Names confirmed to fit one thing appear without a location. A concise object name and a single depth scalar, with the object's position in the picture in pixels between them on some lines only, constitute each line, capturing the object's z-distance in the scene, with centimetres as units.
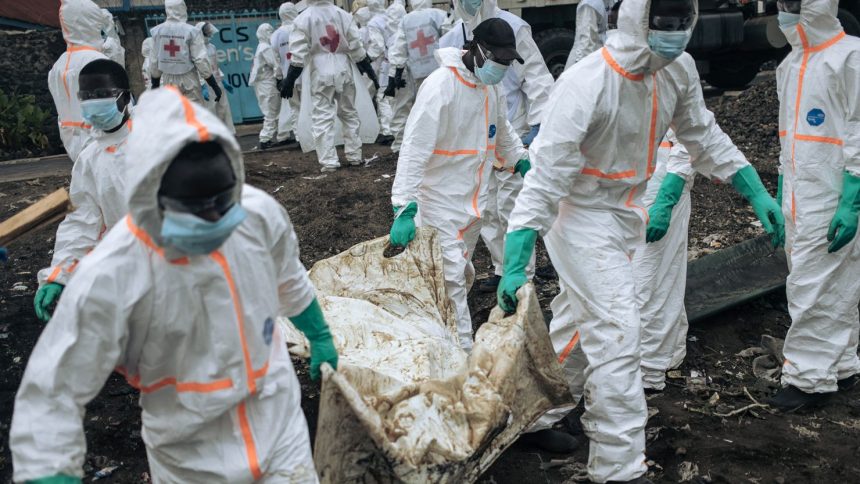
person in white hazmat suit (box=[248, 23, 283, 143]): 1230
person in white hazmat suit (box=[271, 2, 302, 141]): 1161
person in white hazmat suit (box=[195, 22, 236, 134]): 1181
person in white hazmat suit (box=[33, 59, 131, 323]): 379
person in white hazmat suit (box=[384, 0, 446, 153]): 984
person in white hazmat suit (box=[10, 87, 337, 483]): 191
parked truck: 1111
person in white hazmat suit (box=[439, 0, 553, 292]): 593
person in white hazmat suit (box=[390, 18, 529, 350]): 437
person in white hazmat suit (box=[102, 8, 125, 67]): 1223
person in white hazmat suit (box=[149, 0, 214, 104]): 1070
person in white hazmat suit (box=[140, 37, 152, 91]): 1154
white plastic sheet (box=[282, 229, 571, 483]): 277
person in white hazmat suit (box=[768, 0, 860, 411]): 390
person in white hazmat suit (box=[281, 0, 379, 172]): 930
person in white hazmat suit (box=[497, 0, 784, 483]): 313
